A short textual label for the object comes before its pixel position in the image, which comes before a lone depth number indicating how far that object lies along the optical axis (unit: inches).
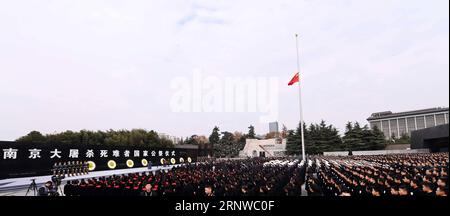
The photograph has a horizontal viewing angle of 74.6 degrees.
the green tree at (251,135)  2075.3
